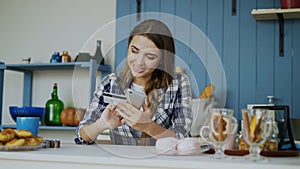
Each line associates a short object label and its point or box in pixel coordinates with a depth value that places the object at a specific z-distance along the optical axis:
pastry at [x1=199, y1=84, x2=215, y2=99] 2.69
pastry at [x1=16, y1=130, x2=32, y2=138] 1.39
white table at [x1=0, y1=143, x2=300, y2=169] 1.10
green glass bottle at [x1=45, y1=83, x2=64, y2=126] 3.13
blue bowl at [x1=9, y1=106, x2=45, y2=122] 2.03
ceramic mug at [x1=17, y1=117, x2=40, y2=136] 1.60
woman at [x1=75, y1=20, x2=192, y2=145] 1.51
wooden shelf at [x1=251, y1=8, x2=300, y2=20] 2.65
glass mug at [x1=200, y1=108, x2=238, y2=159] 1.17
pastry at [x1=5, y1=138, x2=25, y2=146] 1.33
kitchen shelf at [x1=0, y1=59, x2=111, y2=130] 2.80
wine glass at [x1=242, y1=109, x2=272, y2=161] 1.14
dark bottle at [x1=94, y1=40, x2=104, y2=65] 2.90
